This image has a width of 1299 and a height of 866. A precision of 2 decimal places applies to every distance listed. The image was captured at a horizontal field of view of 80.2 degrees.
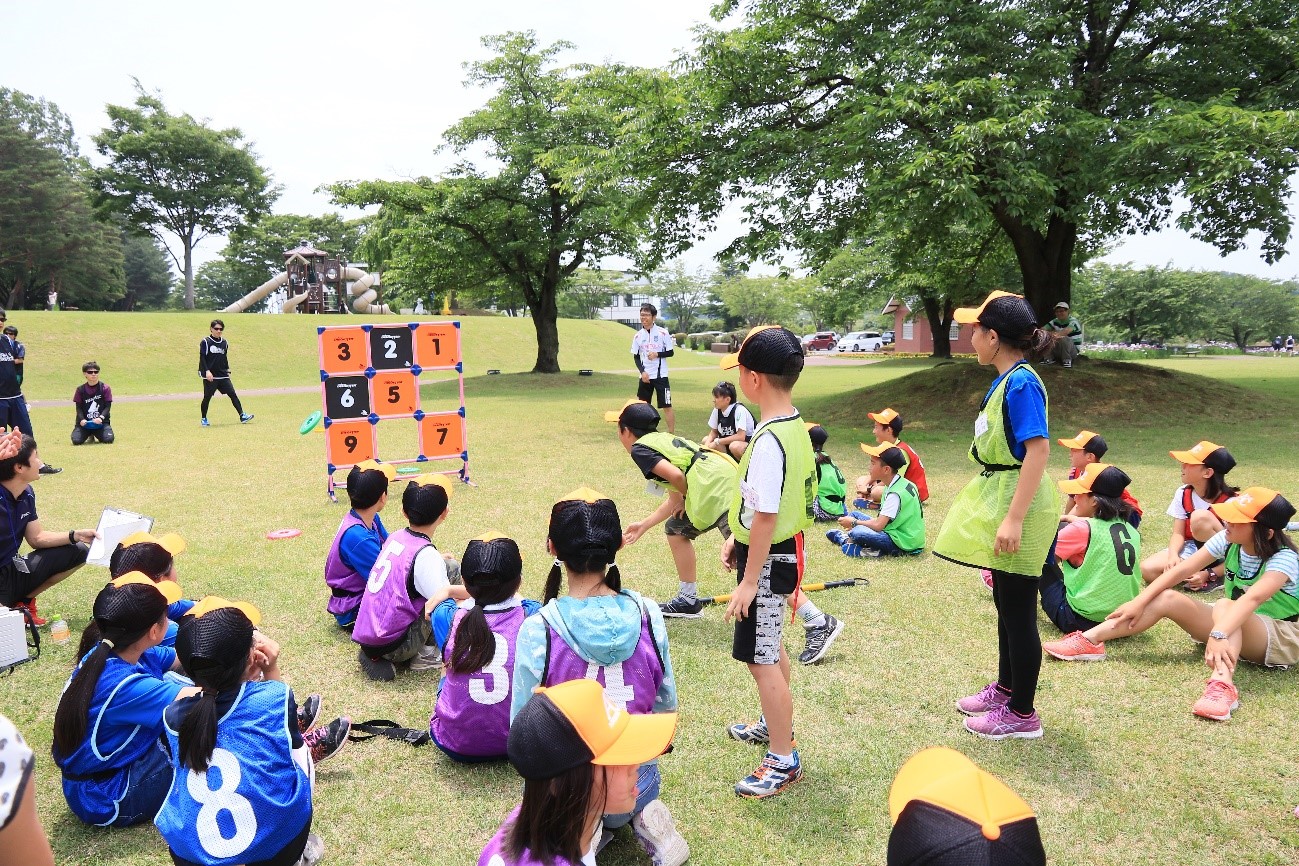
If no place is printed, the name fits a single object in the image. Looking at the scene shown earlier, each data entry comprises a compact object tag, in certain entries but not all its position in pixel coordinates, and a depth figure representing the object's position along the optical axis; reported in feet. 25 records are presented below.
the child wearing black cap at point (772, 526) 9.90
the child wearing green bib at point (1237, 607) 12.83
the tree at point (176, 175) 132.36
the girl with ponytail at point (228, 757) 7.81
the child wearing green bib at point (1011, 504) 10.79
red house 170.91
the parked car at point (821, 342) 195.80
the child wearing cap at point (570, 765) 5.73
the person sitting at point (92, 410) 40.88
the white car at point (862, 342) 185.68
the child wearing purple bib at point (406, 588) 13.51
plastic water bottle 15.55
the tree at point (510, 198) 75.87
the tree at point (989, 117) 35.88
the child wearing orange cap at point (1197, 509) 15.89
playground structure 140.56
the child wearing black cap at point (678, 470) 15.29
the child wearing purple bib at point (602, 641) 8.95
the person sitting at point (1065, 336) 48.67
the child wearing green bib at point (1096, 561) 15.08
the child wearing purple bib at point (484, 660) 10.59
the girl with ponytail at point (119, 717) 9.27
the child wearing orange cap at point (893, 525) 20.44
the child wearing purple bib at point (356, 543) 14.66
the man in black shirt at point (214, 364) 46.96
